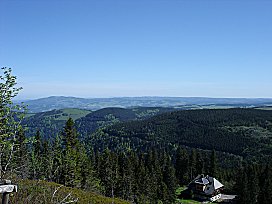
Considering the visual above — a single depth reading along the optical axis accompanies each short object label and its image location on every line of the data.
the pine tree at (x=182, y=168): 82.91
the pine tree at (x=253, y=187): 52.66
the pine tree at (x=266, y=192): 49.50
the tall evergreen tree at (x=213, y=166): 75.69
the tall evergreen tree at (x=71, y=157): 37.09
